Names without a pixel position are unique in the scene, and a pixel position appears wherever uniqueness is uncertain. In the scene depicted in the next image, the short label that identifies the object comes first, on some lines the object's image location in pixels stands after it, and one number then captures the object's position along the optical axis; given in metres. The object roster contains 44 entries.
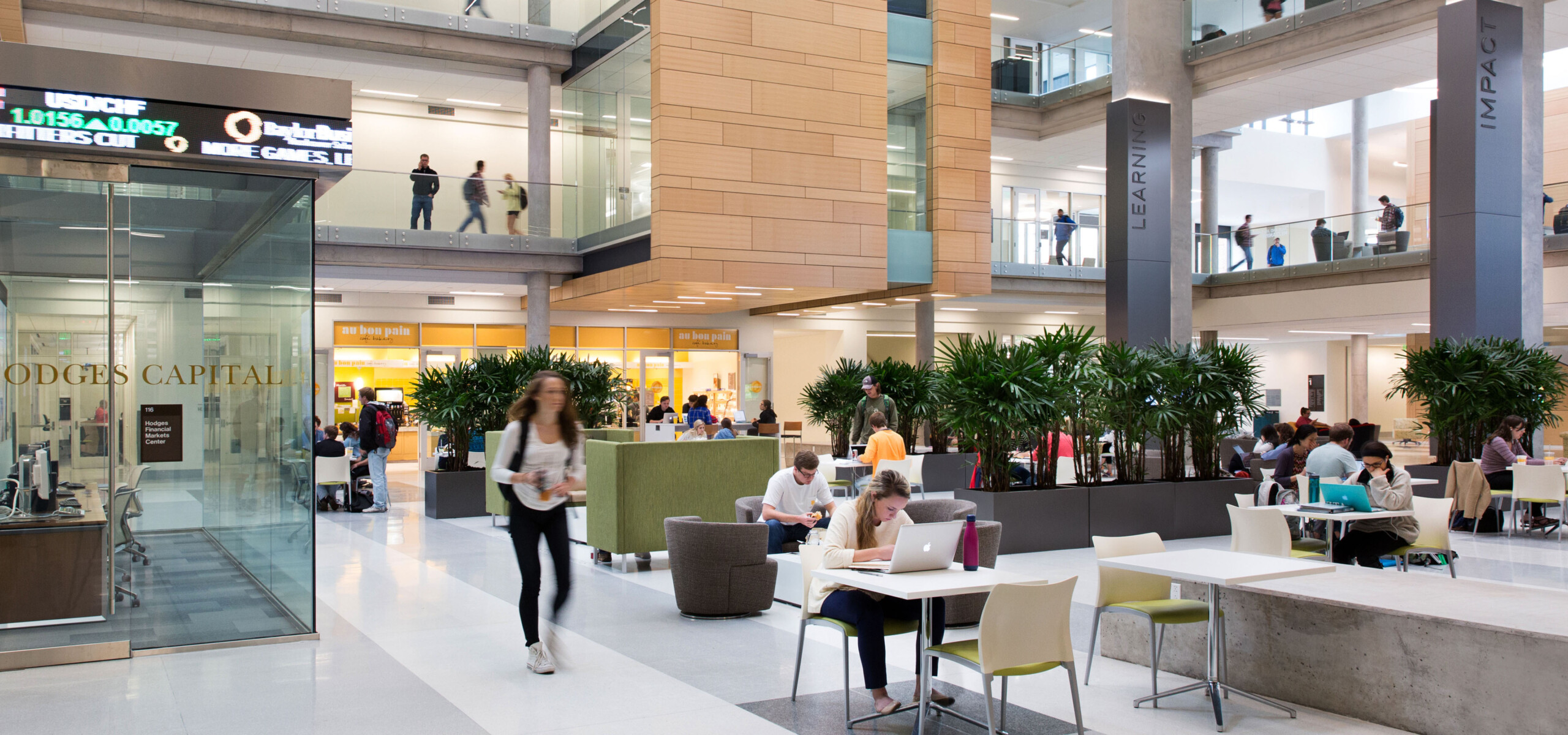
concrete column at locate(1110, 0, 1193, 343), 16.33
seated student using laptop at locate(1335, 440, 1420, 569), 7.40
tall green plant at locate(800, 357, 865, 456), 16.84
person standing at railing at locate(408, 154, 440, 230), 16.64
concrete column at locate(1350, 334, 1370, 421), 27.72
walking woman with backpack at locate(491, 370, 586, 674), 5.59
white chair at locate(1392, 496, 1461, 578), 7.32
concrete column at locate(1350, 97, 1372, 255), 25.81
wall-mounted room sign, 6.27
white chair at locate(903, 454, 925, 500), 12.11
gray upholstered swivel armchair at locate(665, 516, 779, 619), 6.82
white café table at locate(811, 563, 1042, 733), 4.32
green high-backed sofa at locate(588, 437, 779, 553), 8.51
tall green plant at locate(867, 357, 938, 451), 16.34
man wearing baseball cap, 13.47
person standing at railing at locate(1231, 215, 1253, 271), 21.94
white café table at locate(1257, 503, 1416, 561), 7.17
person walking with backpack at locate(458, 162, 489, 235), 17.02
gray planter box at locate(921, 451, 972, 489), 15.60
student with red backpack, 13.11
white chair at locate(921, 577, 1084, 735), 4.01
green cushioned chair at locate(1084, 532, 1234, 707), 5.03
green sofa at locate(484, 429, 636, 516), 11.52
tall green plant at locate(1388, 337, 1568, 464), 11.72
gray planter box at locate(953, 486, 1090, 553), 9.77
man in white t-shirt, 7.58
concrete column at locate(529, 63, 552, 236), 18.19
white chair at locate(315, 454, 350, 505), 12.52
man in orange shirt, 10.70
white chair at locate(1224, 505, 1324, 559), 6.28
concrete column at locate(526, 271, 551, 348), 18.20
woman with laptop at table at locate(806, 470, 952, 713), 4.73
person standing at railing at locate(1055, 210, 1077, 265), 21.20
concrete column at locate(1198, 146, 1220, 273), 23.58
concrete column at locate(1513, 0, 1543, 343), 13.96
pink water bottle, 4.88
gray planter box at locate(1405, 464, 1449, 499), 11.70
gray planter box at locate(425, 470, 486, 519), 12.66
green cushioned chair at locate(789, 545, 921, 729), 4.80
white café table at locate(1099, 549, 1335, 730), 4.68
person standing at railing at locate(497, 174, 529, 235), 17.38
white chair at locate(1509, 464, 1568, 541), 10.28
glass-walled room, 6.05
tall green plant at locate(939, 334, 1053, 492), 9.91
